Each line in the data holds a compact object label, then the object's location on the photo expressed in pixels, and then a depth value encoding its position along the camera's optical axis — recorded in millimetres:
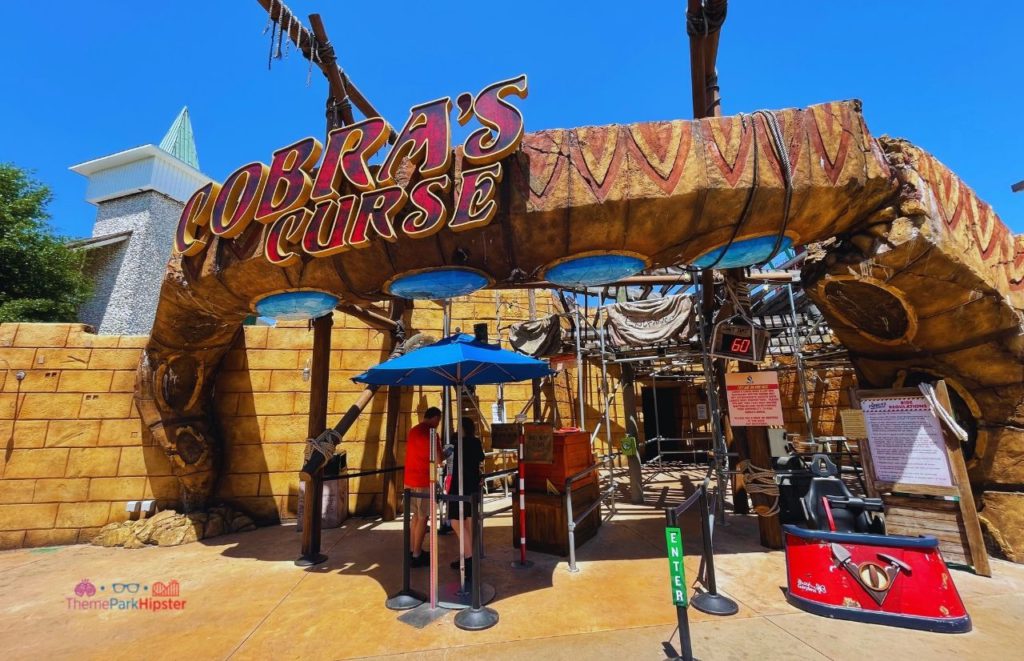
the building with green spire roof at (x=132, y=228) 17484
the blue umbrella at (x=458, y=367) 3996
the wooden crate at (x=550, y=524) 5266
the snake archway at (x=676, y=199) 4191
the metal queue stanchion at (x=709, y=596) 3545
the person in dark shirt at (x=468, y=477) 4387
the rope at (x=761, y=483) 4973
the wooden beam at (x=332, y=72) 5473
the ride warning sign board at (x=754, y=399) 5074
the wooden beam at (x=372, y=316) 6859
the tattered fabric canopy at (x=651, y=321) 7109
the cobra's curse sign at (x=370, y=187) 4297
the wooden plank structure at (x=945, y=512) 4254
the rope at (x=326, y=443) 5512
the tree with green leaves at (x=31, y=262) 11789
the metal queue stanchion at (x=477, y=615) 3541
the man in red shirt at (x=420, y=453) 4727
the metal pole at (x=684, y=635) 2812
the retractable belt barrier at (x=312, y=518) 5453
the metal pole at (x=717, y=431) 5582
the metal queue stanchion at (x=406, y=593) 3984
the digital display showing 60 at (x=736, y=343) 5430
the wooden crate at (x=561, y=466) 5238
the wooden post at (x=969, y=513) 4223
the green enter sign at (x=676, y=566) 2854
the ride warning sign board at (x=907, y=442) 4410
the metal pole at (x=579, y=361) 7715
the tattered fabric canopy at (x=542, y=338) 8461
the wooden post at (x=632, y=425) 7930
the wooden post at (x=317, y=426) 5469
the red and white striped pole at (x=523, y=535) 4863
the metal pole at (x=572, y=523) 4711
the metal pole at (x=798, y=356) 7305
